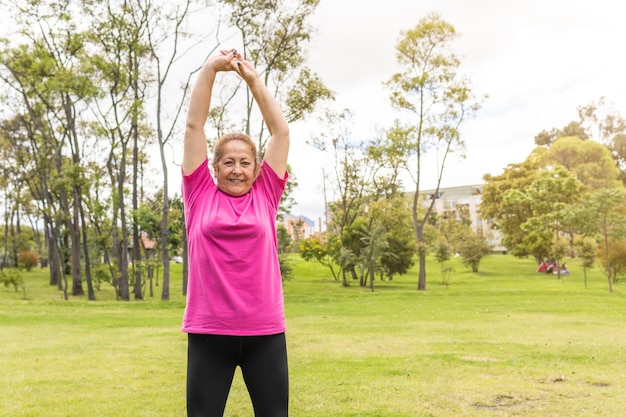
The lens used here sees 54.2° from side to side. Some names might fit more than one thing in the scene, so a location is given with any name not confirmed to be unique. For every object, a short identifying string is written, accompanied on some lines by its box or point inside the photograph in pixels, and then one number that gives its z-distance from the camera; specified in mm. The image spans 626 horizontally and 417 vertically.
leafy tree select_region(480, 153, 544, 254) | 42906
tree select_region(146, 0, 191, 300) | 23125
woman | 2418
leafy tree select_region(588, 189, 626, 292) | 24422
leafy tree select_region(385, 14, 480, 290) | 27297
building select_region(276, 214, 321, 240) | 52700
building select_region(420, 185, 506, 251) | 99812
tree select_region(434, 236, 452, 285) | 35709
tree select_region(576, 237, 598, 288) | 29422
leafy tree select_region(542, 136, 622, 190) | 48812
